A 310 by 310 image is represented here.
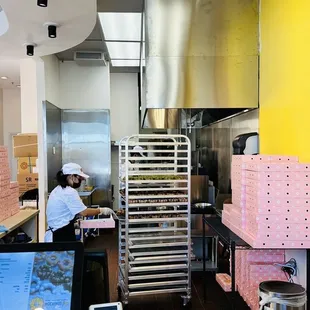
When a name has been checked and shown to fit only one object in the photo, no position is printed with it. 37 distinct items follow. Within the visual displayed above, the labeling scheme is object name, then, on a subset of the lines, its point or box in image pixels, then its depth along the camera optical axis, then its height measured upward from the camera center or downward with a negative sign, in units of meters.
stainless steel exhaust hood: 3.32 +0.96
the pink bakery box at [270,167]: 2.01 -0.12
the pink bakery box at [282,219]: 2.02 -0.44
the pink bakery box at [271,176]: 2.02 -0.18
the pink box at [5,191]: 3.25 -0.42
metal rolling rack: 3.43 -0.97
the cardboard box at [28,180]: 5.71 -0.53
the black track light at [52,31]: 2.86 +1.05
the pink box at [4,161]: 3.27 -0.11
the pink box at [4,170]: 3.27 -0.21
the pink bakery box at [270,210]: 2.02 -0.39
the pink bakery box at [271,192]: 2.02 -0.28
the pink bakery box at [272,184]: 2.02 -0.23
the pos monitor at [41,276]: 0.96 -0.38
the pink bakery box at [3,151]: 3.30 -0.01
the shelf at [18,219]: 3.03 -0.71
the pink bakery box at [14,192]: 3.52 -0.46
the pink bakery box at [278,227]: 2.02 -0.49
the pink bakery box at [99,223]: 3.15 -0.73
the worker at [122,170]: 3.95 -0.26
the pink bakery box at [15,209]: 3.54 -0.66
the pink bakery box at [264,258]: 2.54 -0.86
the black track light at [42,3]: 2.10 +0.95
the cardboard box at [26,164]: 5.69 -0.25
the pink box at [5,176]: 3.27 -0.27
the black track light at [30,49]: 3.40 +1.05
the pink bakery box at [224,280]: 2.86 -1.22
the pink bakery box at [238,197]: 2.27 -0.37
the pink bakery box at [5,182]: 3.26 -0.32
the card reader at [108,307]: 1.01 -0.49
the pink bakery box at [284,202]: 2.02 -0.34
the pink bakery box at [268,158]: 2.23 -0.08
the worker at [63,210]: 3.35 -0.63
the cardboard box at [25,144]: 5.58 +0.10
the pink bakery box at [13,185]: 3.54 -0.38
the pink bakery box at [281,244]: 2.01 -0.60
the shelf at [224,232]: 2.22 -0.66
